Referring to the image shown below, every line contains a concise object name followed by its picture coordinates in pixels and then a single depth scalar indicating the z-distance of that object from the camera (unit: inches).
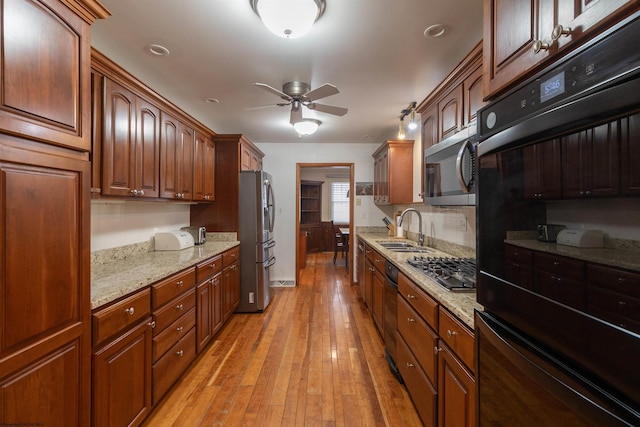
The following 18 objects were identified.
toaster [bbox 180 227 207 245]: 131.1
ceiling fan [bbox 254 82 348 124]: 93.1
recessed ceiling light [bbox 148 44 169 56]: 76.5
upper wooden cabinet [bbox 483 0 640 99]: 23.9
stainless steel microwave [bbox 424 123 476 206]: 58.1
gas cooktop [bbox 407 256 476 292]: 57.1
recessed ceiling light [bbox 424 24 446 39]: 68.4
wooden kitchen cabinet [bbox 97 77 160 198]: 73.3
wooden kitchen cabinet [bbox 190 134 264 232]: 140.7
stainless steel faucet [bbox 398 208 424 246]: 127.6
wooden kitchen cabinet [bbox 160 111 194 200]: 99.5
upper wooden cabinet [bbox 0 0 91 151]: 37.5
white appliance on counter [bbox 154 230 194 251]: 112.0
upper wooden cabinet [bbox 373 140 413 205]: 146.6
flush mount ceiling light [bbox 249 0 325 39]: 55.1
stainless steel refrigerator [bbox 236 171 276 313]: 140.3
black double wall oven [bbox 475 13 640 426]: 19.8
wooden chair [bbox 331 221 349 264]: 261.7
